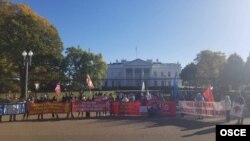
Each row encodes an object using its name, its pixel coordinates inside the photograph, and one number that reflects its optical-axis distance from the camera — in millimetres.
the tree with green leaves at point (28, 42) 25923
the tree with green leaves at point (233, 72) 38837
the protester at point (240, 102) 11556
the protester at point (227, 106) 12197
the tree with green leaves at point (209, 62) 49118
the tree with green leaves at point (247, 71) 38120
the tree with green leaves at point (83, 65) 38093
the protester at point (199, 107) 13762
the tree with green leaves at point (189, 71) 56036
